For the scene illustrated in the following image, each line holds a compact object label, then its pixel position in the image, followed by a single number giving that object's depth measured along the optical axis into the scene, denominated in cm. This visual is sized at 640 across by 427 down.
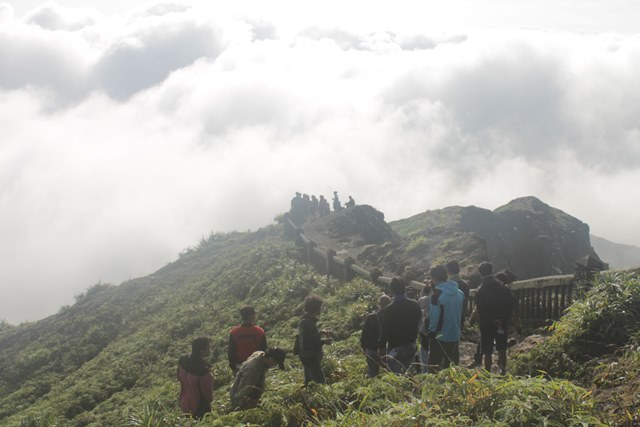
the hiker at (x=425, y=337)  977
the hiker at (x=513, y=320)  987
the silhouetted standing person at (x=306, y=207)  4596
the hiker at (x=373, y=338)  943
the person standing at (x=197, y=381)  793
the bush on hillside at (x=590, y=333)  870
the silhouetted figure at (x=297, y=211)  4563
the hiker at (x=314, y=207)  4641
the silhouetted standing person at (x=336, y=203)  4656
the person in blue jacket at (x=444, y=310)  928
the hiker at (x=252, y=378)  761
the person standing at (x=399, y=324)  898
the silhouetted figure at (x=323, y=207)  4714
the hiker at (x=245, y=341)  903
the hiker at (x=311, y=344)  855
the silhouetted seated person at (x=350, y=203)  4301
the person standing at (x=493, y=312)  970
